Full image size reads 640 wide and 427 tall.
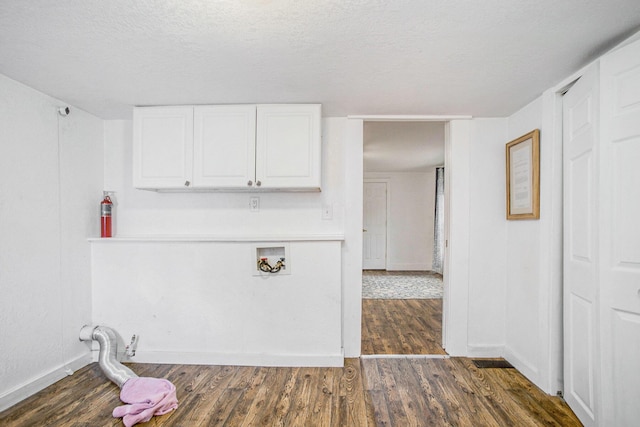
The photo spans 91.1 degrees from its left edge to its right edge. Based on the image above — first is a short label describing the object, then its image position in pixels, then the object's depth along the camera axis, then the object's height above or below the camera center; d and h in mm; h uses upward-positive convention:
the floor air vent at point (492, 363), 2524 -1224
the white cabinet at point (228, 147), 2426 +519
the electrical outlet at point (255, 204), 2744 +79
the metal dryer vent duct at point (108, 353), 2215 -1071
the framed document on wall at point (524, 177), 2264 +288
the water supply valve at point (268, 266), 2550 -432
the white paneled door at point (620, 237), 1473 -109
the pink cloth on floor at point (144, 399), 1825 -1147
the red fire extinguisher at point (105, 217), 2672 -38
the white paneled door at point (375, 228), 6949 -322
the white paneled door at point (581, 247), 1708 -191
